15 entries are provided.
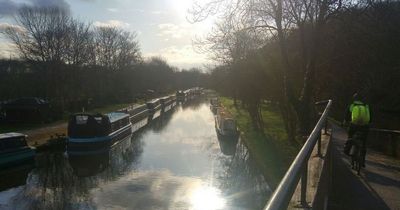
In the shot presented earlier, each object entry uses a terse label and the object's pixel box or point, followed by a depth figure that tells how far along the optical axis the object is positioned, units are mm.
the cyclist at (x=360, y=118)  9688
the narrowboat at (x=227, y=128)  31906
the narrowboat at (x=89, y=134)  28328
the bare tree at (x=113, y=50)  79750
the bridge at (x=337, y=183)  2924
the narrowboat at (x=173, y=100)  87012
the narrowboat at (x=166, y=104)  73000
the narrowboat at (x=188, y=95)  107425
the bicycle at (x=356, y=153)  9656
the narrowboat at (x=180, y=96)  98331
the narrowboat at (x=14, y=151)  22767
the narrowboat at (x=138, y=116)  47844
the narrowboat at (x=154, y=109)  60369
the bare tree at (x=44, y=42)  47719
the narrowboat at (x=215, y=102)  61969
